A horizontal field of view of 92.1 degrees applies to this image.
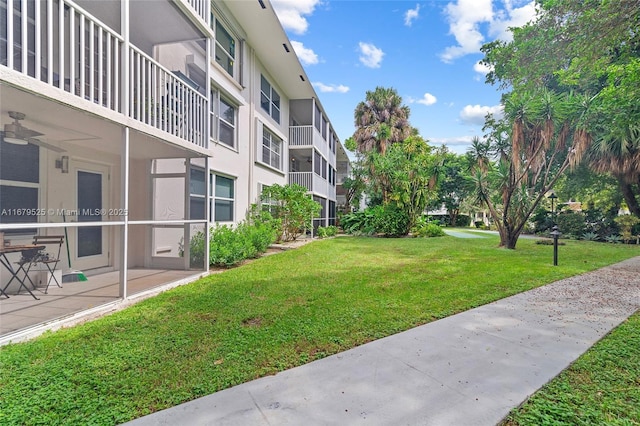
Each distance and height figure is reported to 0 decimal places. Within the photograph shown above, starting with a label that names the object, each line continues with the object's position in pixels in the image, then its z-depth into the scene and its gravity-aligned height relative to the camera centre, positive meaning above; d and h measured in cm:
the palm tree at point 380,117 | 2541 +803
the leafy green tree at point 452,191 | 3534 +251
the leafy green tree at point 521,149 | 1109 +255
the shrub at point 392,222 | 1878 -64
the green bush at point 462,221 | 3966 -111
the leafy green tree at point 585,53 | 709 +444
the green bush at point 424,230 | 1947 -115
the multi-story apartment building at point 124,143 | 427 +127
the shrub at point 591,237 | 1831 -136
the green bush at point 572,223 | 1945 -62
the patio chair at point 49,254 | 515 -82
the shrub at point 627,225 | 1711 -60
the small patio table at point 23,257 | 449 -81
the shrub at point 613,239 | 1733 -139
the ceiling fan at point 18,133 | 470 +118
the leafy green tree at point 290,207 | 1291 +13
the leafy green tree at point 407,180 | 1850 +193
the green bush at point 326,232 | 1833 -130
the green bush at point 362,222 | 1953 -72
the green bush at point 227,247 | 802 -104
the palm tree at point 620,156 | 1428 +288
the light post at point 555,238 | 870 -69
